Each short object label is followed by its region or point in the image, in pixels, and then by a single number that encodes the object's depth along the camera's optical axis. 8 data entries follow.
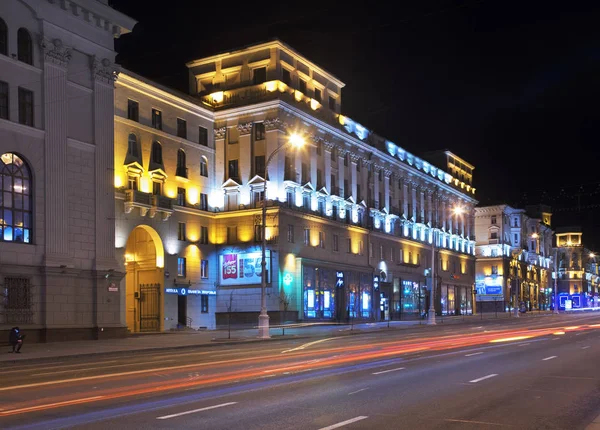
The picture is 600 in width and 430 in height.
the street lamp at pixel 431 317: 59.75
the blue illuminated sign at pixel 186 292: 51.74
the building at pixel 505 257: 116.94
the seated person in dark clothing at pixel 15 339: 28.89
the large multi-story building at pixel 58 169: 35.69
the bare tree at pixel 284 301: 56.12
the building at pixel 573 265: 170.50
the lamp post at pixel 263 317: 39.03
